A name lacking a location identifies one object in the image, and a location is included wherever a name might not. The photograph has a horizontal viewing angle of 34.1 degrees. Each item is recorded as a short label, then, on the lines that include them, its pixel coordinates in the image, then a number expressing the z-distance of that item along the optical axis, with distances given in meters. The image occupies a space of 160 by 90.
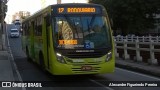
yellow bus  8.92
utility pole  25.53
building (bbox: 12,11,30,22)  101.29
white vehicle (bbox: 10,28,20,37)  46.80
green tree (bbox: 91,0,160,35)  42.45
